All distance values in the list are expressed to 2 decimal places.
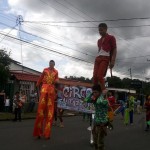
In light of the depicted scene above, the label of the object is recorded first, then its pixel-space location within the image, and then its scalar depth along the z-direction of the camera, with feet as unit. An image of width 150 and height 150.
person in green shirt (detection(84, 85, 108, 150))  11.67
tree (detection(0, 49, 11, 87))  42.67
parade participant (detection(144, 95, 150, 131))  24.75
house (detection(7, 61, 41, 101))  46.29
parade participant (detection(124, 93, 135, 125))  31.23
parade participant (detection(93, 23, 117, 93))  12.79
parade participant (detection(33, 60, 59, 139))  16.20
